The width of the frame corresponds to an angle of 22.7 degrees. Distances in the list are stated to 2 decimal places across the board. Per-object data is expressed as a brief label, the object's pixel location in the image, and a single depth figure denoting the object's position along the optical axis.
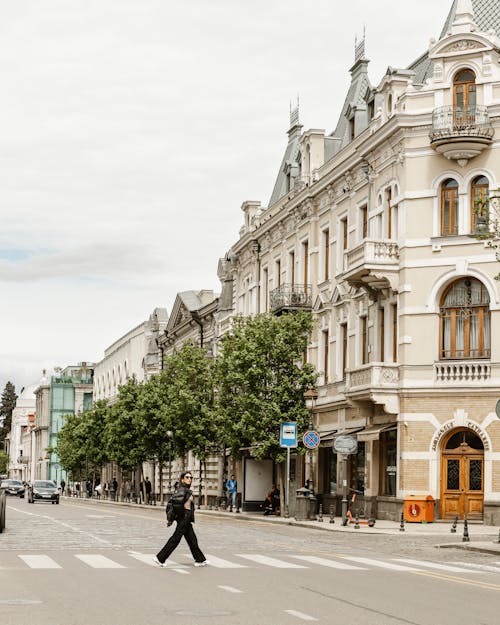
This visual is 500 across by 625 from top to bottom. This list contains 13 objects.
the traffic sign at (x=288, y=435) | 42.16
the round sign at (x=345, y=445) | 37.31
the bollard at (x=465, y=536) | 28.70
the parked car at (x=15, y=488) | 91.12
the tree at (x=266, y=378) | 45.75
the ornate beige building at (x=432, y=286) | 38.50
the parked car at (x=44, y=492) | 68.06
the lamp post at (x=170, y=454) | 61.92
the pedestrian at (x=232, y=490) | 55.43
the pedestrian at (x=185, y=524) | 19.89
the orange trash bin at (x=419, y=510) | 38.00
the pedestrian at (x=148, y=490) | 74.25
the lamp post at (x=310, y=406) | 43.08
